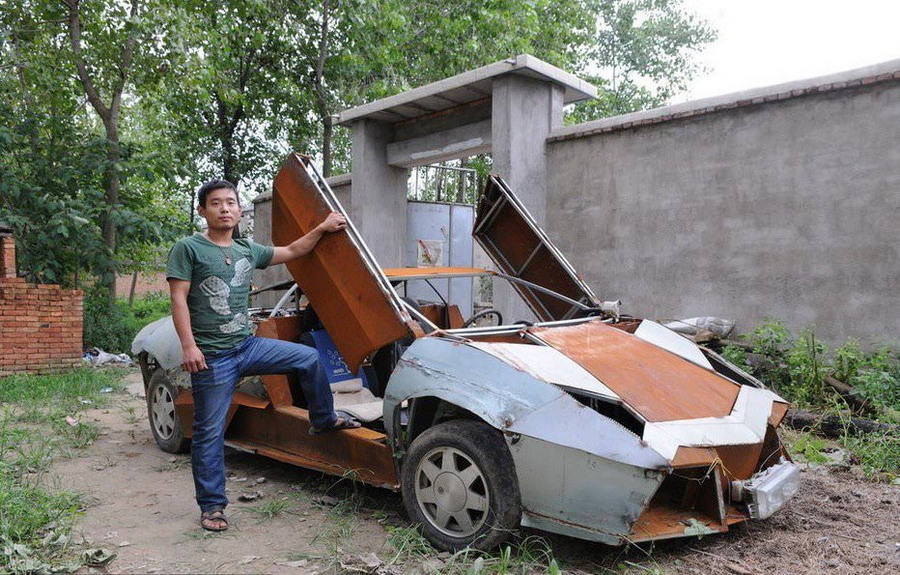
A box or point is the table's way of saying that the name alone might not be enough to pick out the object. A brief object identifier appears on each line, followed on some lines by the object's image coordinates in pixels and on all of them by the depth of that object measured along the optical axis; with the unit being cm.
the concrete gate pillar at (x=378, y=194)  1073
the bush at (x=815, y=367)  555
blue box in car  479
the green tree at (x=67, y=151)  1077
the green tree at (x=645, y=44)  2361
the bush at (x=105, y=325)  1156
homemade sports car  286
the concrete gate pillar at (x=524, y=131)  844
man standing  355
